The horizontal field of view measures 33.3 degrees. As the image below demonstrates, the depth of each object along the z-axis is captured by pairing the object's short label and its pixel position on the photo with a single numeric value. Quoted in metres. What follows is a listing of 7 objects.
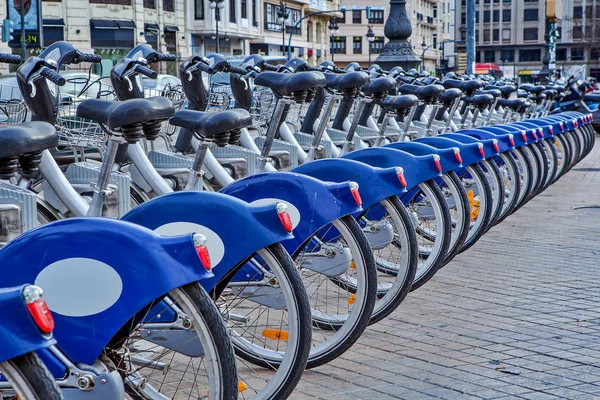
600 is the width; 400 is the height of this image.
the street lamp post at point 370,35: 65.16
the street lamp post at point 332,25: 63.39
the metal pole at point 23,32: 25.24
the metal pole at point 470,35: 26.87
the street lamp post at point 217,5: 44.75
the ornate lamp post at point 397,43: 15.15
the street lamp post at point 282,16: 52.24
